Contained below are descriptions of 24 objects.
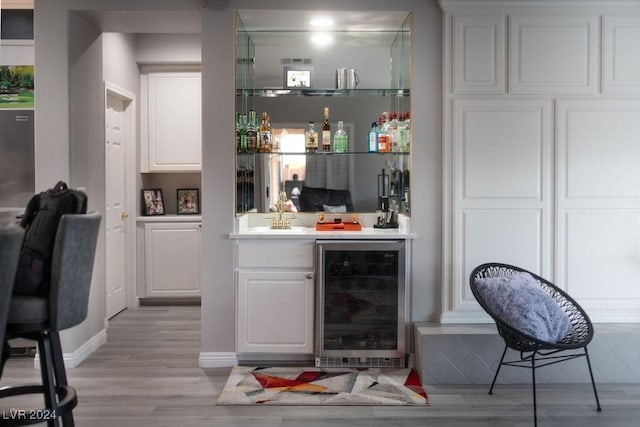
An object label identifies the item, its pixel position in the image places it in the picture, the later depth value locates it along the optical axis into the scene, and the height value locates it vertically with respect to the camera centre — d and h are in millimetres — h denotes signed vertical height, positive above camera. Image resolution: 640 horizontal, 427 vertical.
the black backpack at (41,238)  2328 -176
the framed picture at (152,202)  6352 -124
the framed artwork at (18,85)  4773 +778
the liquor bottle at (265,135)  4539 +385
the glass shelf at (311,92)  4539 +694
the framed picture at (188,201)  6418 -115
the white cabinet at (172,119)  6281 +691
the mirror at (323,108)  4586 +576
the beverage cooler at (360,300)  4098 -709
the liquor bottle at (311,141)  4578 +345
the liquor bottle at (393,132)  4445 +397
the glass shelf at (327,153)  4559 +260
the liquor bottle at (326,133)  4574 +401
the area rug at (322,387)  3557 -1158
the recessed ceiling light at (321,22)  4336 +1150
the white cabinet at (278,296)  4137 -687
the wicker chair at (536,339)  3201 -741
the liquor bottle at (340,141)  4574 +344
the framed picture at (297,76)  4613 +815
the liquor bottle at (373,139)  4531 +356
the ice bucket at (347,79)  4598 +790
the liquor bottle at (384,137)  4477 +361
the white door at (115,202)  5613 -109
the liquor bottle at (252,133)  4445 +391
